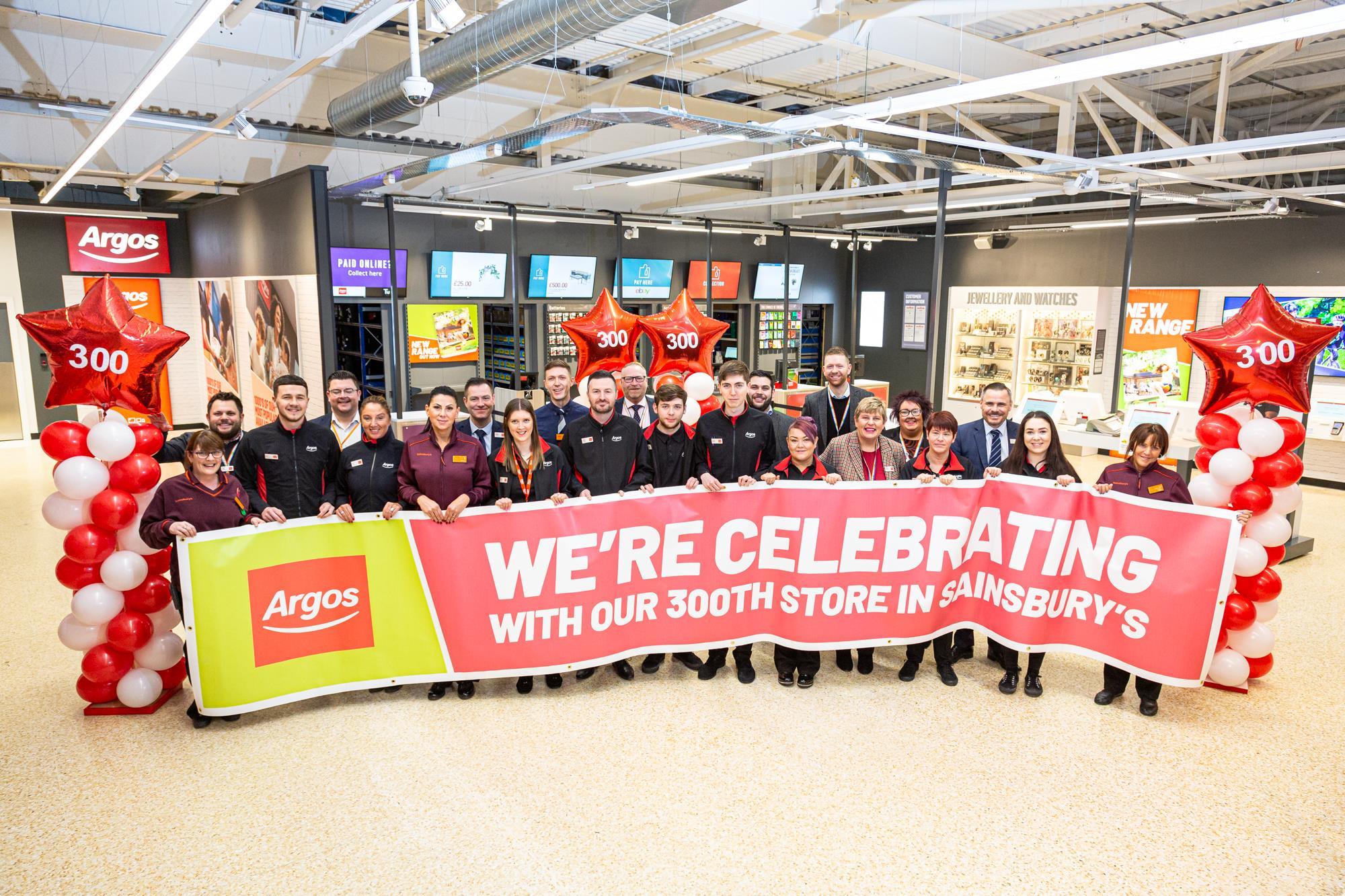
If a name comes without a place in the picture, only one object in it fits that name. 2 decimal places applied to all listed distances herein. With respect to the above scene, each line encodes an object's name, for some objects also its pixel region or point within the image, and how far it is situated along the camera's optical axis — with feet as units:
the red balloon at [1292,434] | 15.39
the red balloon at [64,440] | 14.10
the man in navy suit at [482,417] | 16.35
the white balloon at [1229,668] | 15.19
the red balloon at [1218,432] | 15.57
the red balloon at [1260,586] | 14.98
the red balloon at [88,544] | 14.01
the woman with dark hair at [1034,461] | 15.06
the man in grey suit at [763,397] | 18.90
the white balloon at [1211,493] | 15.21
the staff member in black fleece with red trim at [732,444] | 15.97
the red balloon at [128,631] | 14.30
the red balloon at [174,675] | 15.08
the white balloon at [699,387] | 23.80
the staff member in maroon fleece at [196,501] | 13.35
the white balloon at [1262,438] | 15.17
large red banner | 14.06
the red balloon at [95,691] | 14.69
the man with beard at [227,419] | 15.10
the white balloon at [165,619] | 14.78
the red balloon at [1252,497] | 15.16
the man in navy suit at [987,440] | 16.66
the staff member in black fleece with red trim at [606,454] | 15.76
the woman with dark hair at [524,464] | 14.60
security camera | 15.72
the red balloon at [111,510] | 14.01
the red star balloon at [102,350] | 14.71
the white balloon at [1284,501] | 15.30
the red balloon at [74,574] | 14.37
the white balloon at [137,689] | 14.43
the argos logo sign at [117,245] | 40.81
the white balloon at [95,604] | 14.07
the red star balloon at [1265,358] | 15.66
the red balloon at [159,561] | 14.67
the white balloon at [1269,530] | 15.15
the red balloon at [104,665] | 14.44
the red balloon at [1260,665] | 15.71
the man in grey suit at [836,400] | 18.65
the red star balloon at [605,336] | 25.90
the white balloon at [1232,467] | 14.92
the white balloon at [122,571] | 14.03
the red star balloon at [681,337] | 26.16
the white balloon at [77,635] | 14.38
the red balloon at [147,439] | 14.80
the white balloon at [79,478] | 13.76
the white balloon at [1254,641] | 15.21
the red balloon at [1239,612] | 14.98
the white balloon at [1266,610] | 15.30
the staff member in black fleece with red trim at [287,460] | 14.82
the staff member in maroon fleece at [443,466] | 14.49
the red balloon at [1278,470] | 15.16
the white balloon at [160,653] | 14.62
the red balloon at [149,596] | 14.49
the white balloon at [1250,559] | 14.66
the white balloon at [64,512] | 14.02
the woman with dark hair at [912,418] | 15.87
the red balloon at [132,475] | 14.32
